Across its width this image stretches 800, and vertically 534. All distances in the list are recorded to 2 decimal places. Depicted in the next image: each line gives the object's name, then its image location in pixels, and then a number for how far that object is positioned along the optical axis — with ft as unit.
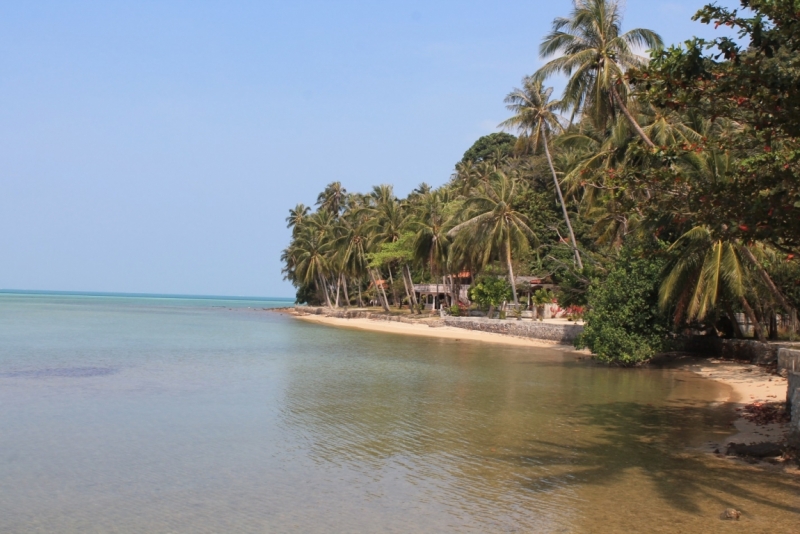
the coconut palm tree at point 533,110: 115.75
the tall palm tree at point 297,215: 273.83
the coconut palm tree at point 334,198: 273.33
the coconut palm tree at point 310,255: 221.46
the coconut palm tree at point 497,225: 123.95
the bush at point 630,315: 70.08
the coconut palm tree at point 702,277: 60.13
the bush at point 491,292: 136.77
